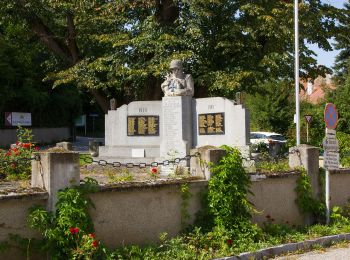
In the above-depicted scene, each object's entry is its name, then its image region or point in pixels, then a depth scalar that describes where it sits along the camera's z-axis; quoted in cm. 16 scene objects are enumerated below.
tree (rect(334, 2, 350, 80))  4689
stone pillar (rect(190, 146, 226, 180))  995
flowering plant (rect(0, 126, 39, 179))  1196
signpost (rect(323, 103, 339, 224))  1182
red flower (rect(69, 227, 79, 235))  762
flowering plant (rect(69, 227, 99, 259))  764
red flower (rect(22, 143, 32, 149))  1239
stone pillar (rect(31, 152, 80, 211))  788
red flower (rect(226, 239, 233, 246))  945
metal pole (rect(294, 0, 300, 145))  2234
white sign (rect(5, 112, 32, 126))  4525
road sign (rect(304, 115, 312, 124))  3303
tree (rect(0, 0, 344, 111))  2453
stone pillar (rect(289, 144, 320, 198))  1193
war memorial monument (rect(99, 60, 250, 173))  1866
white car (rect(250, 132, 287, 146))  3619
